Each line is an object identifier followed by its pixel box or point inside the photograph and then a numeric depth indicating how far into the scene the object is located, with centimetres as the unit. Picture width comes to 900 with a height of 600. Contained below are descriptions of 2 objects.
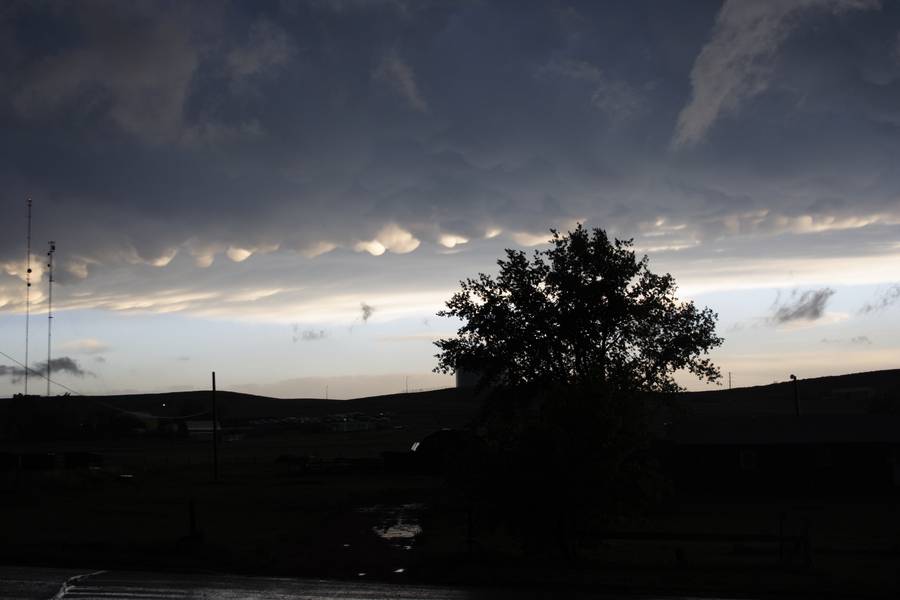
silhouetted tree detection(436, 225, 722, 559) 4769
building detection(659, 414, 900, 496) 4556
